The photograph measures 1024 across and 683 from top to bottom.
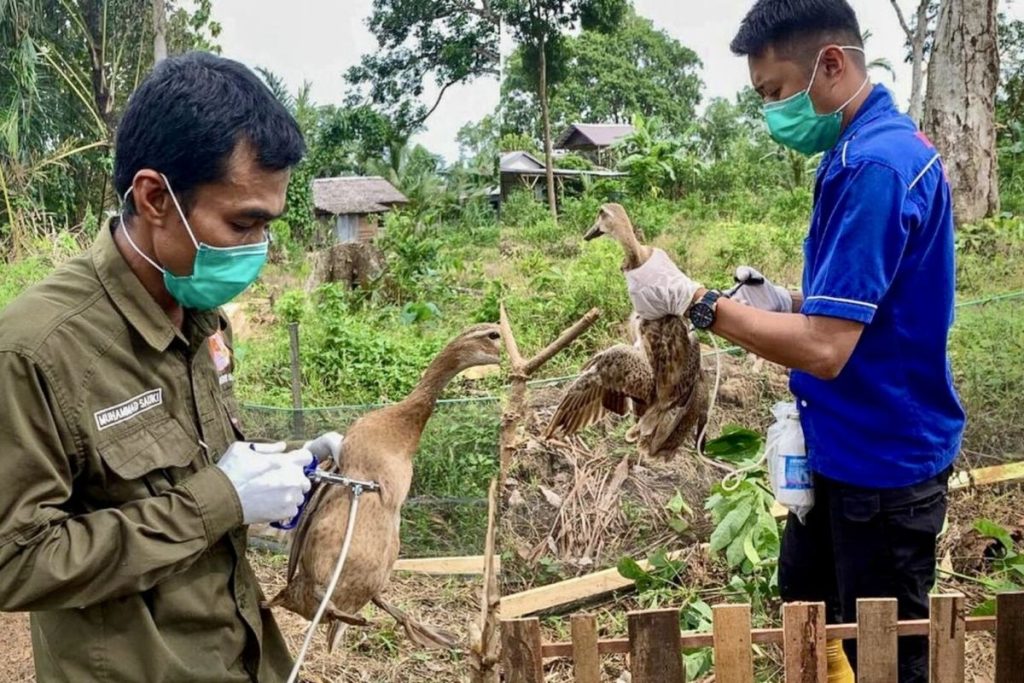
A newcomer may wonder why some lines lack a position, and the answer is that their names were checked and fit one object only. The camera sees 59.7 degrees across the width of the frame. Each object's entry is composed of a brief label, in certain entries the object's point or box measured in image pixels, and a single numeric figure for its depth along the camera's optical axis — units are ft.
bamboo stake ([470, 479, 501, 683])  8.18
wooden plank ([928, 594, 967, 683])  7.09
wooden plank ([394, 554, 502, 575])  8.50
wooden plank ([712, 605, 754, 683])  7.36
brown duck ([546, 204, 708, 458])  7.73
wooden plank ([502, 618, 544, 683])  7.75
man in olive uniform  4.25
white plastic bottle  7.15
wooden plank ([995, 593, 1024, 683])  7.46
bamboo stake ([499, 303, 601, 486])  8.09
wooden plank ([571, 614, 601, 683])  7.59
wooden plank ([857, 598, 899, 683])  6.89
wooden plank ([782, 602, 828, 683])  7.22
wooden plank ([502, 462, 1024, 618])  8.26
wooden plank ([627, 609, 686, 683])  7.38
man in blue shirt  5.99
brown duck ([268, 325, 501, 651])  6.61
